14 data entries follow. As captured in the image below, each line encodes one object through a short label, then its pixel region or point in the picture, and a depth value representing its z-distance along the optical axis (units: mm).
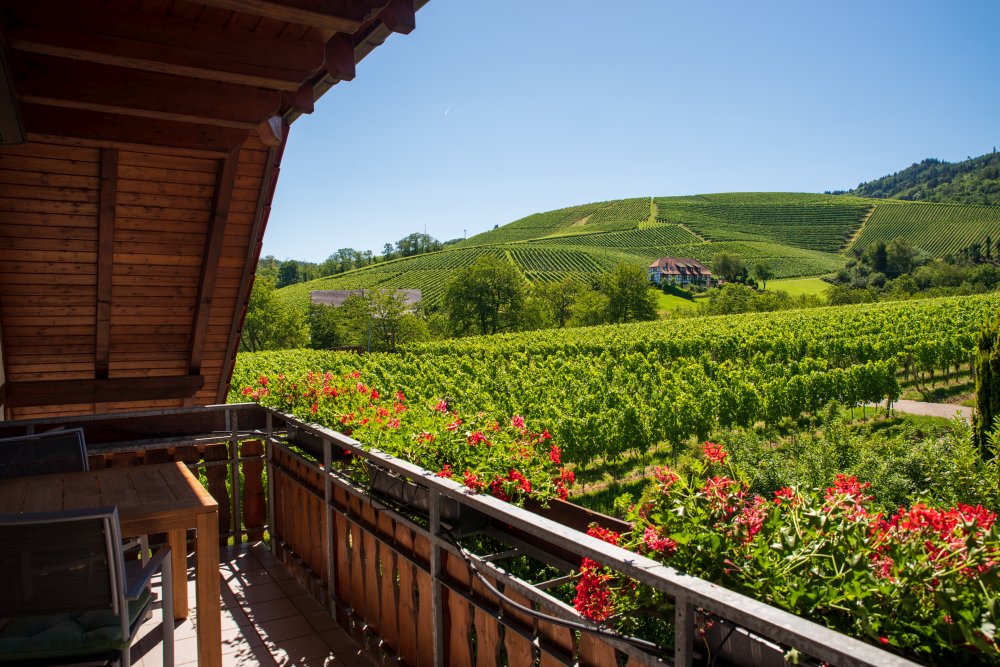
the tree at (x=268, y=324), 50812
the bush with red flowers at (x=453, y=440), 1939
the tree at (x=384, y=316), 44500
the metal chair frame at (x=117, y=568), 1767
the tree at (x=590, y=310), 57656
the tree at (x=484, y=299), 53938
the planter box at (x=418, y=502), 2010
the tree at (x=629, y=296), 57438
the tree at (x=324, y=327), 51978
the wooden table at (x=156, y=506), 2344
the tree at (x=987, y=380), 8680
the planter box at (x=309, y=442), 3031
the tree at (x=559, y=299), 60562
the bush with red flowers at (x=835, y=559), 1027
